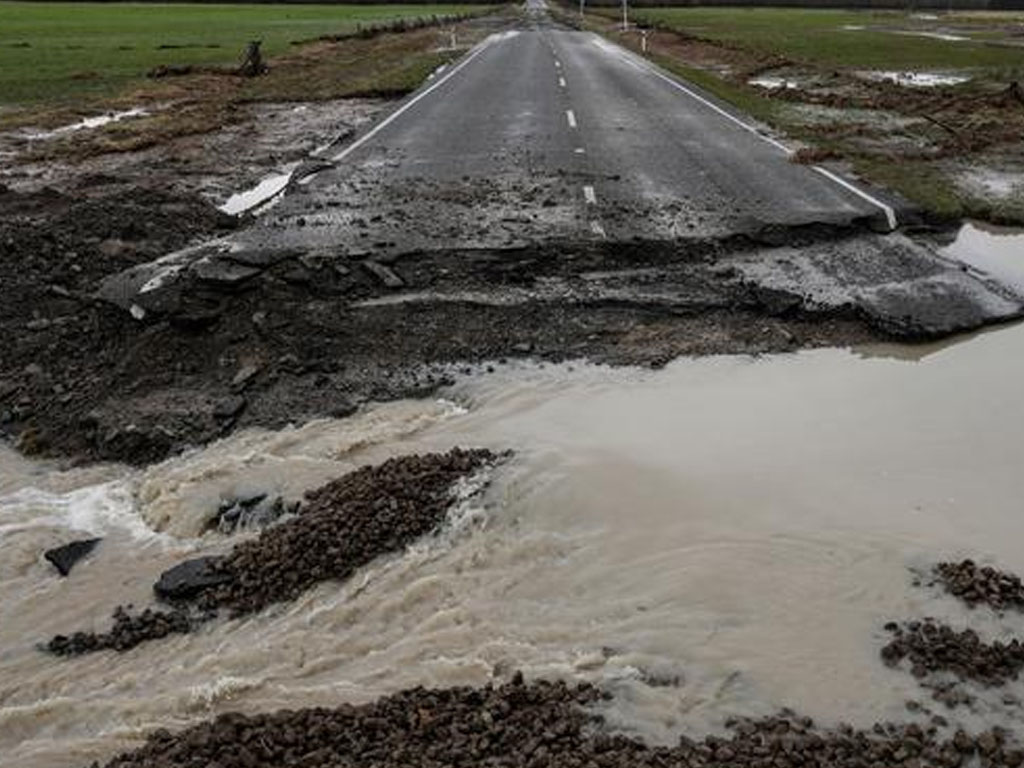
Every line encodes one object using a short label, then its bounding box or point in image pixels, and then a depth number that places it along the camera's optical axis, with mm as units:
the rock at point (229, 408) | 9000
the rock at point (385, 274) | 11359
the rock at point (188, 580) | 6734
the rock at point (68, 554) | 7140
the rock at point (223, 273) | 10688
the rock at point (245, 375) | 9445
